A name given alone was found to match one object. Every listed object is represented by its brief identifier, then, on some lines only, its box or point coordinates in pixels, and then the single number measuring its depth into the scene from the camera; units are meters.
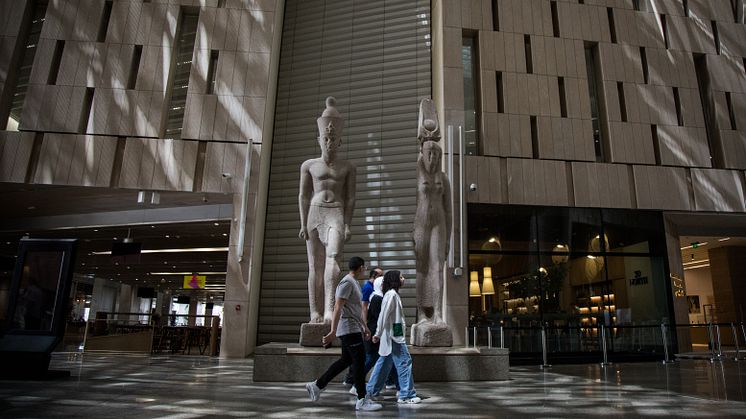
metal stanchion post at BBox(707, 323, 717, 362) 11.36
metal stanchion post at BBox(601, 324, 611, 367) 11.07
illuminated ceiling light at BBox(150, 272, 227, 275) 31.33
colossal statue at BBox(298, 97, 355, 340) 6.93
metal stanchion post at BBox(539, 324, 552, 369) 10.36
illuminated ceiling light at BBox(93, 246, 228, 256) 21.56
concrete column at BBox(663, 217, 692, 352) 12.91
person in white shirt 4.75
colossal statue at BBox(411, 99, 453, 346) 7.20
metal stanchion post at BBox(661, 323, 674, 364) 11.47
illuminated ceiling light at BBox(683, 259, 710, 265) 21.55
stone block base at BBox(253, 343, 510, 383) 6.49
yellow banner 31.95
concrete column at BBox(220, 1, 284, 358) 12.02
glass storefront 12.41
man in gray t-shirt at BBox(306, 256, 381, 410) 4.43
